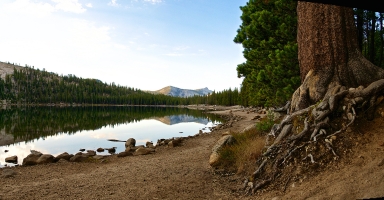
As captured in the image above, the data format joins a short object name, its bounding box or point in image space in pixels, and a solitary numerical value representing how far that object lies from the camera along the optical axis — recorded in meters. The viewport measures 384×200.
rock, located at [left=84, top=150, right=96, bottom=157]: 14.97
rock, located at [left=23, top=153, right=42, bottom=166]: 12.77
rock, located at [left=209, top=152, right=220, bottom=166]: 10.02
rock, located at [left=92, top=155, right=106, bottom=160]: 14.05
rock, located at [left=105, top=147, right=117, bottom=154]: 18.41
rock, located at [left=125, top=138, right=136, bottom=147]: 19.85
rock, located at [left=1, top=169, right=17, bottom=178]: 9.95
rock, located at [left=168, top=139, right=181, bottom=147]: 16.96
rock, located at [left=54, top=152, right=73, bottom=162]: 13.61
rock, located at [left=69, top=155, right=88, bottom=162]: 13.45
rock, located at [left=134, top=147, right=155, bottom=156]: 14.82
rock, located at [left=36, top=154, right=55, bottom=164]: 12.84
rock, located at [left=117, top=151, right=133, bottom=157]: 14.50
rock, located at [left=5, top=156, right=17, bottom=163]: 15.59
